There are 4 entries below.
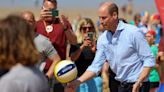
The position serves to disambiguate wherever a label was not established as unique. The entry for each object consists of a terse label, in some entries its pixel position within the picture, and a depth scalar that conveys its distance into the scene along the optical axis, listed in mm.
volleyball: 7968
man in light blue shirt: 7833
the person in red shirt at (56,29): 9025
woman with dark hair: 4387
